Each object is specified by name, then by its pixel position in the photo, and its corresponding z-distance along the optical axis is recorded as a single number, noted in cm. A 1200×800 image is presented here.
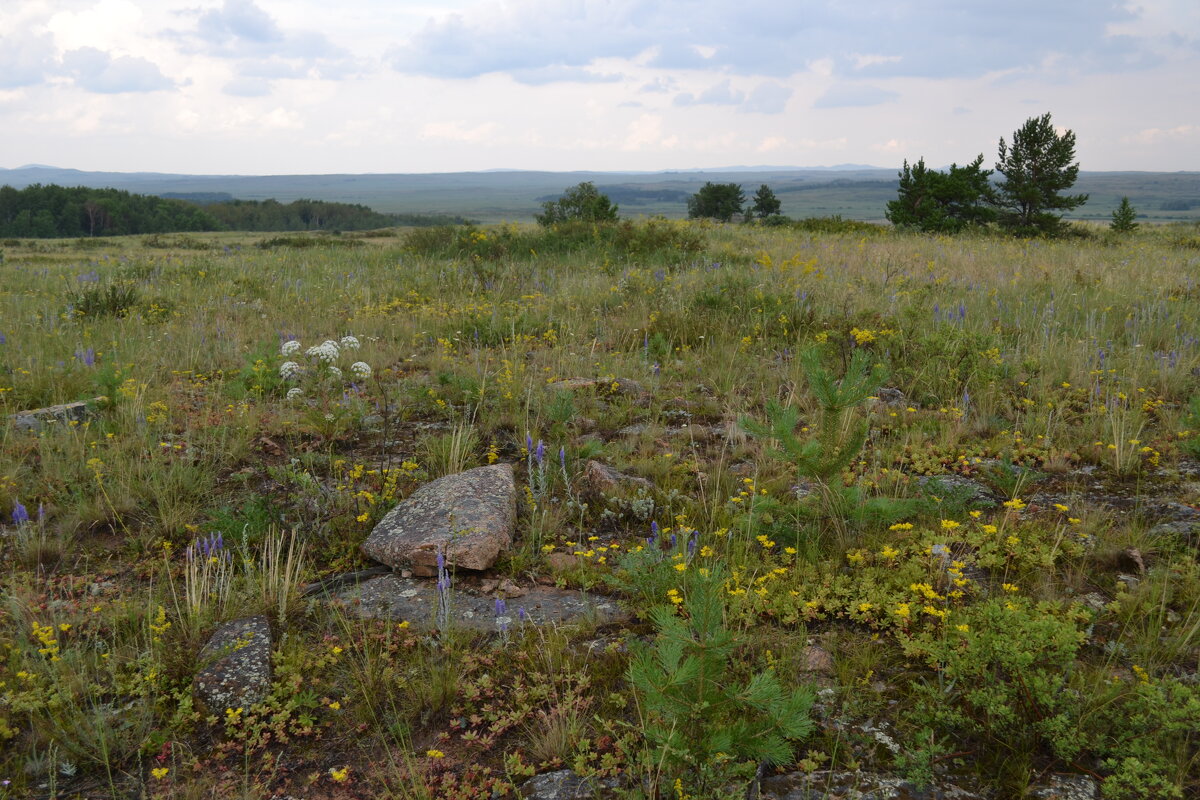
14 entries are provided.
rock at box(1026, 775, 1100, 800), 203
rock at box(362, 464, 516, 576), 333
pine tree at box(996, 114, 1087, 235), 2827
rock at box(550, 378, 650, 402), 568
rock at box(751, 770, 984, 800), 207
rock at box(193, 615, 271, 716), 255
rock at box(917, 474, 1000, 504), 353
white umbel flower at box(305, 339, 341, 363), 551
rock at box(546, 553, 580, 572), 338
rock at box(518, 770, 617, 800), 215
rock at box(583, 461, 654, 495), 404
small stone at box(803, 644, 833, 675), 259
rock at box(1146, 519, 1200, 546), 323
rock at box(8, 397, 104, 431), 472
